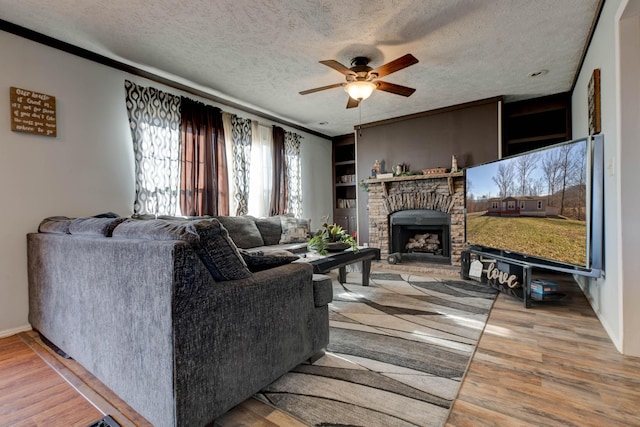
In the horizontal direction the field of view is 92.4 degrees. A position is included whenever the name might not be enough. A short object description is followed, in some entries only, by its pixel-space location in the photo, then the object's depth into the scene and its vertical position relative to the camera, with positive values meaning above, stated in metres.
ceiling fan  2.77 +1.26
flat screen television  2.29 +0.01
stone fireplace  4.56 -0.11
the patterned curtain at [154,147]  3.26 +0.74
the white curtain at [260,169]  4.71 +0.67
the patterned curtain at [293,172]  5.34 +0.70
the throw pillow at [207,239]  1.26 -0.11
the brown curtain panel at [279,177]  4.98 +0.57
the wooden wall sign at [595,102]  2.49 +0.88
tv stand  2.85 -0.69
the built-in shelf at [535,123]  4.25 +1.29
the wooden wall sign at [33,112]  2.50 +0.87
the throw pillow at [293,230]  4.42 -0.28
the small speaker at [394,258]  4.85 -0.77
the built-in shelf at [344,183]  6.41 +0.58
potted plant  3.18 -0.32
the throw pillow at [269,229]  4.27 -0.26
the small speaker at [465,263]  3.89 -0.69
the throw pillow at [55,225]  2.18 -0.08
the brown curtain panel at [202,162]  3.70 +0.64
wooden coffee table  2.73 -0.49
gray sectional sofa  1.17 -0.48
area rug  1.45 -0.94
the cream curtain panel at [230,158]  4.27 +0.76
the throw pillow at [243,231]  3.81 -0.24
